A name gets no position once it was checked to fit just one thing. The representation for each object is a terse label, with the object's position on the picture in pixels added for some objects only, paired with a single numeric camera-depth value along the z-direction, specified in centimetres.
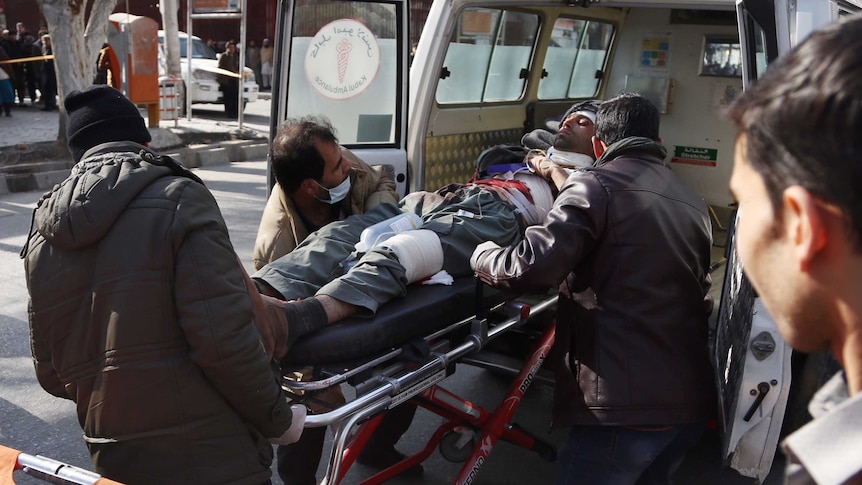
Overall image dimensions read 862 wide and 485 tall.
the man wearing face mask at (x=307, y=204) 316
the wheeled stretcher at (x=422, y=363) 233
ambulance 255
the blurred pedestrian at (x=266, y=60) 2273
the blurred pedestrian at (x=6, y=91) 1459
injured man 248
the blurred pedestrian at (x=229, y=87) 1692
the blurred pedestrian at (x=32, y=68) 1700
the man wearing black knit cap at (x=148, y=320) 185
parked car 1667
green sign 628
